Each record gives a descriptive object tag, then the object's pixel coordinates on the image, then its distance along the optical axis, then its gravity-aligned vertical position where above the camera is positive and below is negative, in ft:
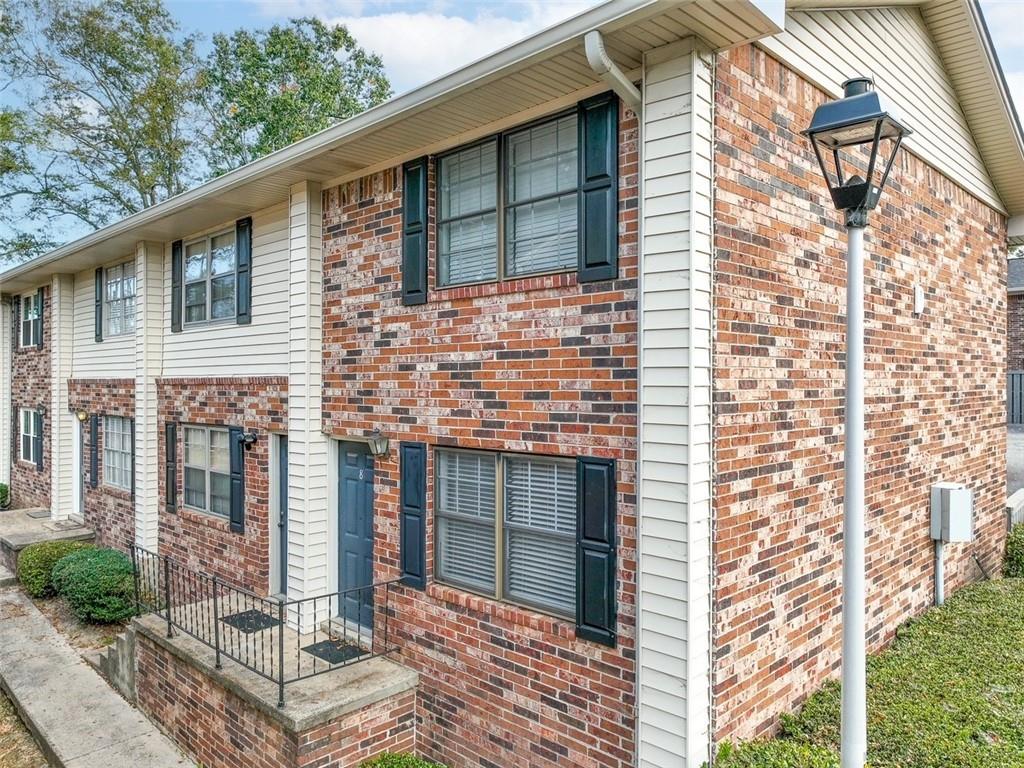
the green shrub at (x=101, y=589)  31.27 -9.97
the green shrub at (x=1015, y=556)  29.99 -7.98
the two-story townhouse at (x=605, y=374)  13.98 +0.02
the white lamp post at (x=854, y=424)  11.28 -0.80
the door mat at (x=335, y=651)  20.42 -8.49
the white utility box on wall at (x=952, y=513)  23.53 -4.74
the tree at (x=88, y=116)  67.46 +26.66
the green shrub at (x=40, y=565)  35.22 -10.02
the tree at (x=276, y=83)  73.82 +32.34
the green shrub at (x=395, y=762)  17.90 -10.25
